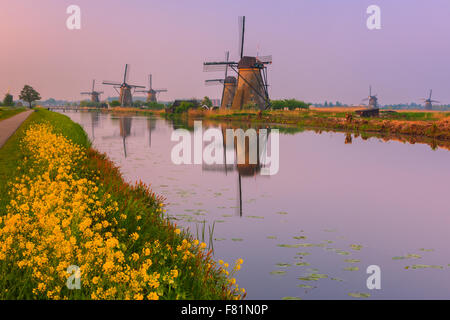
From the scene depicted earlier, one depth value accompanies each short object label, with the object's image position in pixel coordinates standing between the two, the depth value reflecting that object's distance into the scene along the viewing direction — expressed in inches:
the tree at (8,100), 4662.9
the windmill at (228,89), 3506.4
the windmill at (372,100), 4706.4
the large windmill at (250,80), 2733.8
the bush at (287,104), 3393.2
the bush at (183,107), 3959.2
